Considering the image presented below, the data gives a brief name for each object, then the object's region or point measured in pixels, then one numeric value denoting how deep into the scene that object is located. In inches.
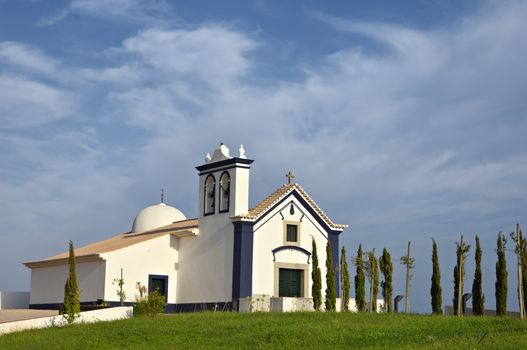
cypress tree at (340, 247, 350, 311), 1624.0
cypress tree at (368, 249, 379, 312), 1632.6
